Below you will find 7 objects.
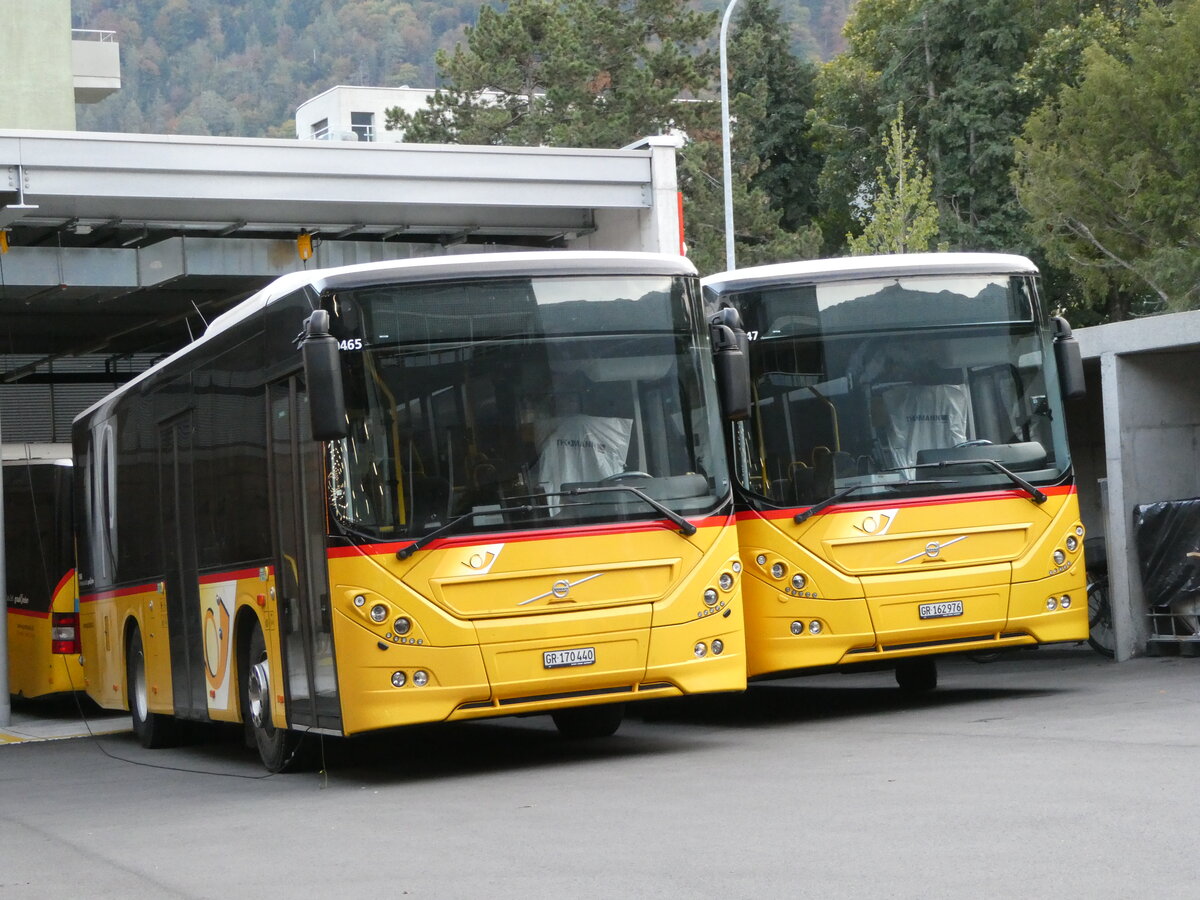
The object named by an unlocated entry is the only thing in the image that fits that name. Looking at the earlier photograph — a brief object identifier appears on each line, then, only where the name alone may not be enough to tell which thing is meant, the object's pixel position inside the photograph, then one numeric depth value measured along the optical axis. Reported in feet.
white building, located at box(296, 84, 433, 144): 331.16
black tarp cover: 53.62
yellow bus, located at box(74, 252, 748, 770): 35.55
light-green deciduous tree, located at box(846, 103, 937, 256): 143.33
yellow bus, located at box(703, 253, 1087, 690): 42.39
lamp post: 113.19
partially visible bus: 67.51
